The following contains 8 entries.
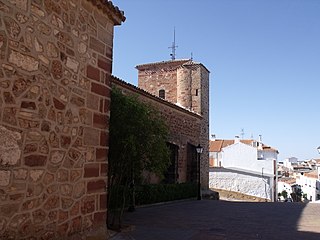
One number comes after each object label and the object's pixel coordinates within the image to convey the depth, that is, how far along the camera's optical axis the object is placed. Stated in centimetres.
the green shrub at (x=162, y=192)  1470
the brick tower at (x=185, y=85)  2516
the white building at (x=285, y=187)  5947
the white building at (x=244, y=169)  3991
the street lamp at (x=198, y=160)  1959
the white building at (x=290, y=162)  10081
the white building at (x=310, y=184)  5607
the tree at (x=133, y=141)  848
